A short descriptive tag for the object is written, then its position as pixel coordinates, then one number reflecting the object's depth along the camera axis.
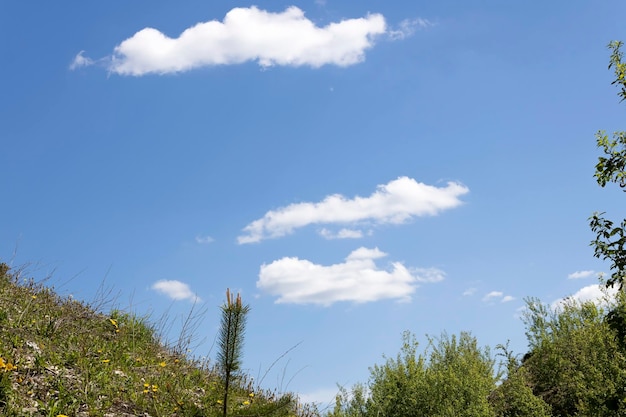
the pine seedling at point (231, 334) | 5.34
